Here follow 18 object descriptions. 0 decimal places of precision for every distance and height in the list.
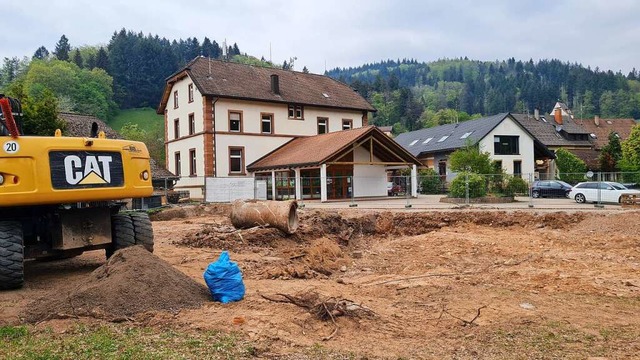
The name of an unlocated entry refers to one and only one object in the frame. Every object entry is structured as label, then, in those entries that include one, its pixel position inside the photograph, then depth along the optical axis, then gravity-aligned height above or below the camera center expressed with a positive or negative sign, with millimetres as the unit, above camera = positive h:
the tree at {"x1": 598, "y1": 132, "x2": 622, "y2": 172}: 48812 +834
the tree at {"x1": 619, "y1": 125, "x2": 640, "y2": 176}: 44169 +973
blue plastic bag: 6812 -1509
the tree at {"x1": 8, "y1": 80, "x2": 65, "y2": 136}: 18984 +2669
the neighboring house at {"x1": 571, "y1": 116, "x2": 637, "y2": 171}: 56950 +4658
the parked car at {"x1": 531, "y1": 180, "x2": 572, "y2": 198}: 32625 -1565
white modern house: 46344 +2231
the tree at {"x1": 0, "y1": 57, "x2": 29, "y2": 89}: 95875 +23711
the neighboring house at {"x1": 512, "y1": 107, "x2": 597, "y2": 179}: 59812 +4126
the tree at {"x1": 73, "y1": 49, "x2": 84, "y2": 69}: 104650 +26179
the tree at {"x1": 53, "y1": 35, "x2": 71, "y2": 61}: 130850 +37411
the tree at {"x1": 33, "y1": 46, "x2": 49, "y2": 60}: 136650 +36567
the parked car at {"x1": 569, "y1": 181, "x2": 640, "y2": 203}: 23875 -1386
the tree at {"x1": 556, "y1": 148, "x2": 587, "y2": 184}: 47662 +157
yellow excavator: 7000 -197
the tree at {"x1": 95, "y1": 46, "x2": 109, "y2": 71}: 99194 +24474
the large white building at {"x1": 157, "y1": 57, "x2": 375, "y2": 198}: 33469 +4481
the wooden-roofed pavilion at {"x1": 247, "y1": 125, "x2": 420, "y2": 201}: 28547 +402
